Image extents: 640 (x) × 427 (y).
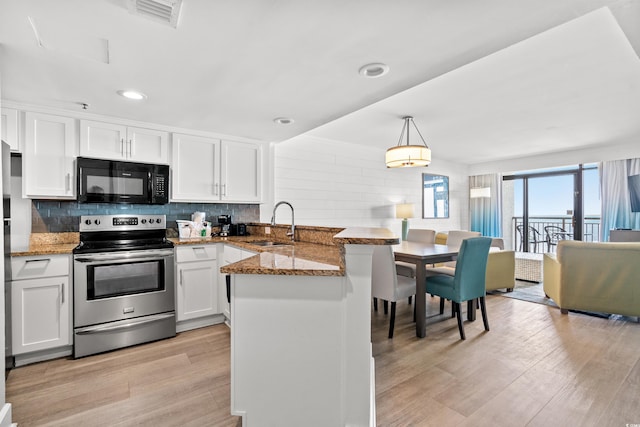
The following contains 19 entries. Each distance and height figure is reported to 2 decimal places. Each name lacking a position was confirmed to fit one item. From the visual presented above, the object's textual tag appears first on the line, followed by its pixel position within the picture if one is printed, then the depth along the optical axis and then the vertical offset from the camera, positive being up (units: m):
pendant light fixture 3.35 +0.62
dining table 2.77 -0.47
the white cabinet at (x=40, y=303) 2.24 -0.70
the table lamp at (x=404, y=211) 5.24 +0.01
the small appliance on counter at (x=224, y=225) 3.68 -0.17
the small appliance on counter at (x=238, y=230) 3.72 -0.23
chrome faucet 2.85 -0.20
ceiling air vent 1.39 +0.95
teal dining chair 2.73 -0.63
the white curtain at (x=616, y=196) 5.13 +0.27
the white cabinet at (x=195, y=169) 3.24 +0.47
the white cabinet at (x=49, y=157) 2.55 +0.47
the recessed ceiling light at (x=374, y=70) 1.93 +0.92
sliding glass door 5.79 +0.10
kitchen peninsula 1.43 -0.62
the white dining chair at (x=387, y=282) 2.72 -0.65
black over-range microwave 2.72 +0.28
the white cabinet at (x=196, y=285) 2.92 -0.73
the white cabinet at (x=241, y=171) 3.55 +0.48
